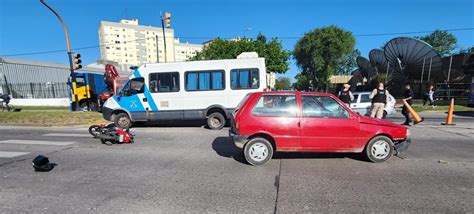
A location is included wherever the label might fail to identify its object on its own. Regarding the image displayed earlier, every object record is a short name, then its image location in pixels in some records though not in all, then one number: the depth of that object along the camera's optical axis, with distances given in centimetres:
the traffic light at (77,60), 1349
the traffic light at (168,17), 1509
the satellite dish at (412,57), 2373
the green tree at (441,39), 6731
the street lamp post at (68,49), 1292
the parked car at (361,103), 1152
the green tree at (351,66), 7332
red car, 473
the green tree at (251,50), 2925
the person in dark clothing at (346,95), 950
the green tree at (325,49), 4221
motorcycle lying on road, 678
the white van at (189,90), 905
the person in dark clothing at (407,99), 968
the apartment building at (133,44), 9956
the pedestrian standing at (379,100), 862
